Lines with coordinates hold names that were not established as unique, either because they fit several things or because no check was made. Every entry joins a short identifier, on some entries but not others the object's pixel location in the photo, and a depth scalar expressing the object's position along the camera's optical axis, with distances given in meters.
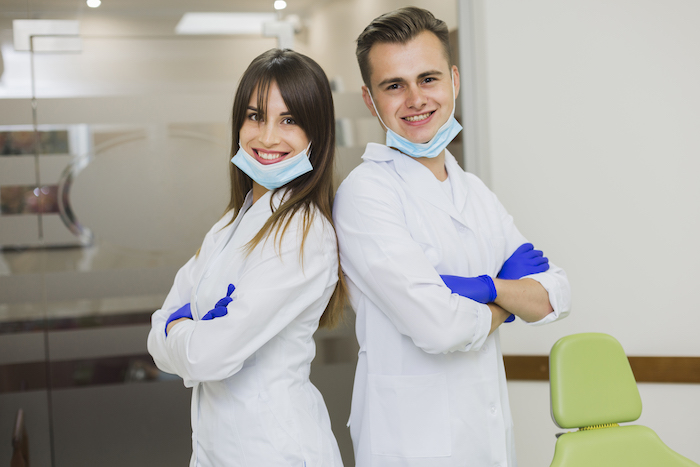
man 1.37
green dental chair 1.50
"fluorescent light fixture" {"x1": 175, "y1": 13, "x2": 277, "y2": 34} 2.39
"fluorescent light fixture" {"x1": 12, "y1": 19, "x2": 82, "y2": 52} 2.27
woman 1.26
